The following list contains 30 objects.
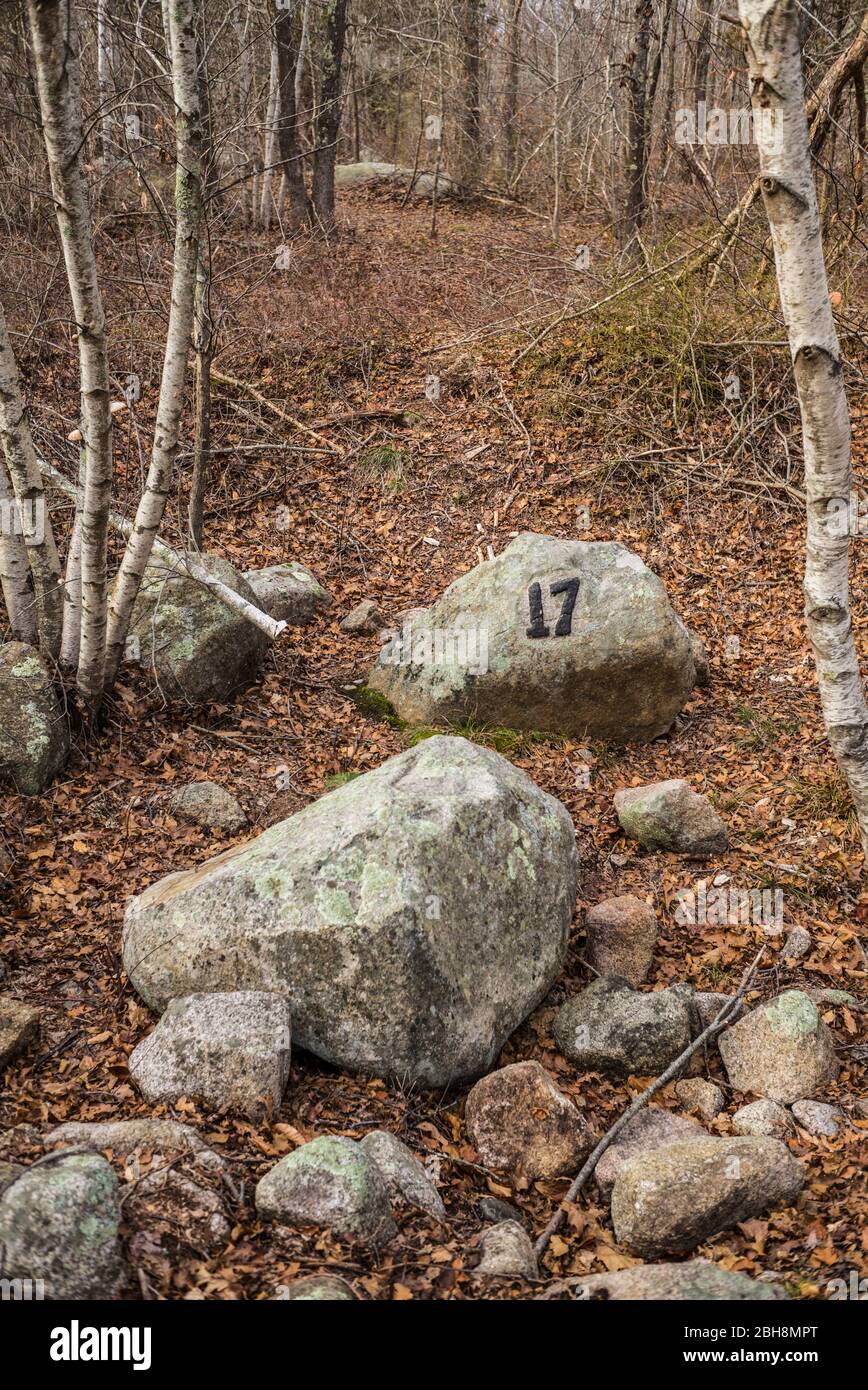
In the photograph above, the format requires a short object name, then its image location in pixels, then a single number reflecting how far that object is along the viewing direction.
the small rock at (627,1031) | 4.34
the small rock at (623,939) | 4.91
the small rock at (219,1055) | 3.77
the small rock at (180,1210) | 3.09
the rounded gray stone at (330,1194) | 3.20
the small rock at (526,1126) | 3.82
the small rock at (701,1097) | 4.12
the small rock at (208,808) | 5.71
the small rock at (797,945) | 5.04
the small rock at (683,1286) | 2.91
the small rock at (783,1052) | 4.18
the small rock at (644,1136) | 3.78
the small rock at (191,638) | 6.66
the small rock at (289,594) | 7.95
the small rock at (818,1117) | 3.93
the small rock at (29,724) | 5.64
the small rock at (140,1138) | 3.39
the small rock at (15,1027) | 3.91
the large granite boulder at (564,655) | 6.71
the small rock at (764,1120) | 3.94
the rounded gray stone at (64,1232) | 2.75
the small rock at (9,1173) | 3.04
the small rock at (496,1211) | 3.54
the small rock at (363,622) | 8.04
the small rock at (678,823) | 5.80
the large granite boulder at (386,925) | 3.98
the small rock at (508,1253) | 3.19
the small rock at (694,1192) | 3.36
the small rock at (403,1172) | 3.48
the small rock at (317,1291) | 2.86
